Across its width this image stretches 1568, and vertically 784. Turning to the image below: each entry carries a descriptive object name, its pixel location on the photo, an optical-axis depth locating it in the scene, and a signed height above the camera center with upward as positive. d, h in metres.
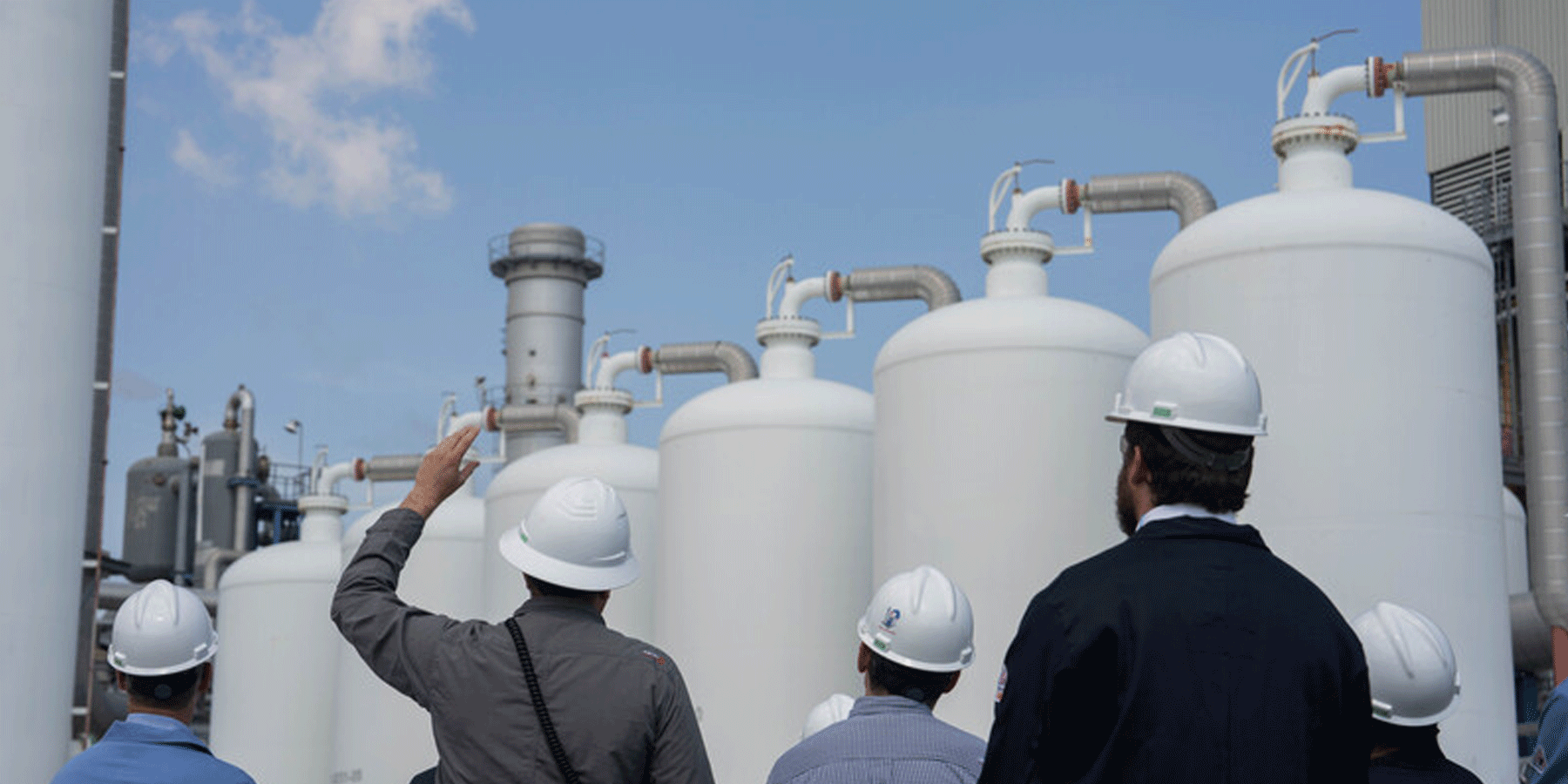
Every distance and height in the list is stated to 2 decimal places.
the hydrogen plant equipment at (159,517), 38.03 -0.83
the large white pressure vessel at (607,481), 21.59 -0.10
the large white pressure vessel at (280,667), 27.06 -2.76
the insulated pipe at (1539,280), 15.66 +1.78
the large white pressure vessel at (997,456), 15.34 +0.24
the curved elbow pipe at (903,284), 21.70 +2.32
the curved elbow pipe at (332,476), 30.22 +0.03
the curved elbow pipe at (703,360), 24.81 +1.63
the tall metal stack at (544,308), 36.56 +3.49
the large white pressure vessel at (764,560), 17.77 -0.75
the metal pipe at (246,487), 37.25 -0.18
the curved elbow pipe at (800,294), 20.77 +2.14
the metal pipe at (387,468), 30.98 +0.19
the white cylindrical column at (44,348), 12.45 +0.86
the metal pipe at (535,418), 28.03 +0.96
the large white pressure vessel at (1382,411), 13.29 +0.56
